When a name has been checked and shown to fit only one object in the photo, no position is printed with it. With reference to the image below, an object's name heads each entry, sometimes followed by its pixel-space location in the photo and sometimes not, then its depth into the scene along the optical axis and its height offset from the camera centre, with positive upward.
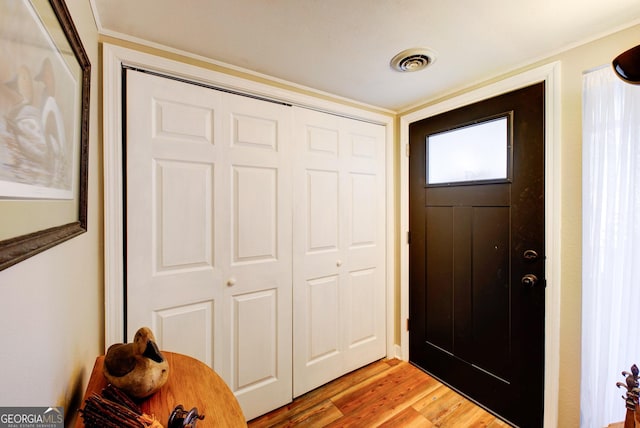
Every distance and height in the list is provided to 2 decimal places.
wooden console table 0.75 -0.58
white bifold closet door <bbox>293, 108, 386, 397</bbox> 1.89 -0.27
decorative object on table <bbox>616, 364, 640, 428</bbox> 0.80 -0.57
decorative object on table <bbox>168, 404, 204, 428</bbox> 0.63 -0.50
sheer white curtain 1.25 -0.15
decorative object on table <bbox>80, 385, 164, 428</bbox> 0.60 -0.47
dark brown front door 1.53 -0.38
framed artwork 0.44 +0.18
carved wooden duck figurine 0.77 -0.47
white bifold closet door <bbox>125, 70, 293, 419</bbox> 1.37 -0.10
